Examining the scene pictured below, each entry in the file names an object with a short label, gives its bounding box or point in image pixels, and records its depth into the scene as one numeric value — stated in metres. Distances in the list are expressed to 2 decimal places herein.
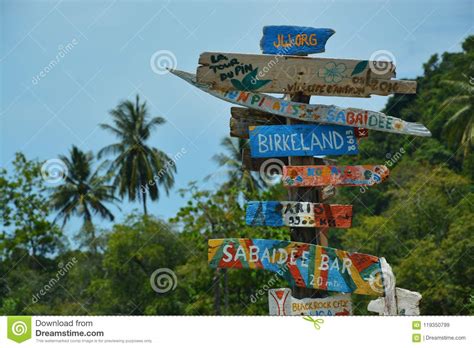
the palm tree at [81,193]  38.41
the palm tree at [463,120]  30.23
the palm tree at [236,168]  32.78
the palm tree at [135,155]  36.34
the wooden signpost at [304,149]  10.16
